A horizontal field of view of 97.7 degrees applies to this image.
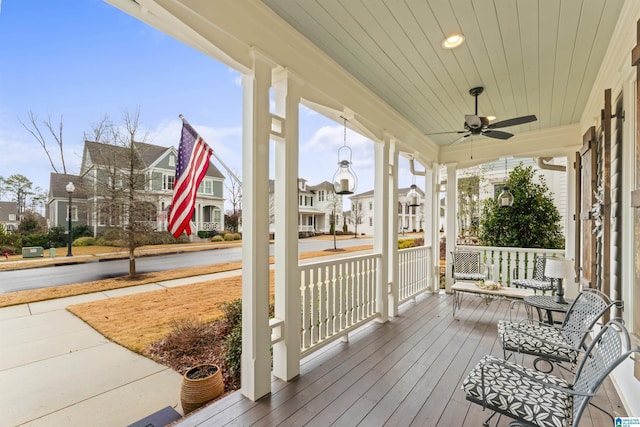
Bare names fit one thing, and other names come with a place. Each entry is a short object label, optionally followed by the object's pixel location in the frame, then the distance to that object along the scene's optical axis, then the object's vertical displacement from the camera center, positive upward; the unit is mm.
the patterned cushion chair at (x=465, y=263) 5578 -980
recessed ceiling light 2409 +1533
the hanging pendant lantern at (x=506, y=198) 5277 +301
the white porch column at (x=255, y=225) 2152 -77
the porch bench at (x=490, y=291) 4076 -1172
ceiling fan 3245 +1076
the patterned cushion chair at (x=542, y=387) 1407 -1035
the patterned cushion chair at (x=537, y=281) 4621 -1184
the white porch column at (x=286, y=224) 2463 -81
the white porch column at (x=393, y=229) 4109 -216
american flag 2371 +356
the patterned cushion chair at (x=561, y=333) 2230 -1086
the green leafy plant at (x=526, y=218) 6266 -95
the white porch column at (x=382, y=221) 3891 -91
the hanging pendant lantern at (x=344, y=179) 3107 +403
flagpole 2675 +476
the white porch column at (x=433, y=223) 5742 -181
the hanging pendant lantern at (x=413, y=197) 5074 +315
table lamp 3252 -648
